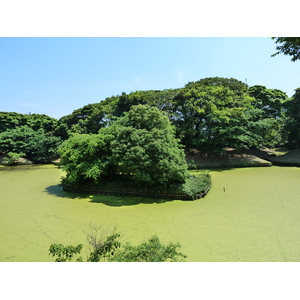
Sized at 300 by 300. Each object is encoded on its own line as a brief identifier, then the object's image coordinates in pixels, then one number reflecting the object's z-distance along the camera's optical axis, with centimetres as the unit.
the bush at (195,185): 969
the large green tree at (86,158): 1063
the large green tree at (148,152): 969
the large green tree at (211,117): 1972
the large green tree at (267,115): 2084
